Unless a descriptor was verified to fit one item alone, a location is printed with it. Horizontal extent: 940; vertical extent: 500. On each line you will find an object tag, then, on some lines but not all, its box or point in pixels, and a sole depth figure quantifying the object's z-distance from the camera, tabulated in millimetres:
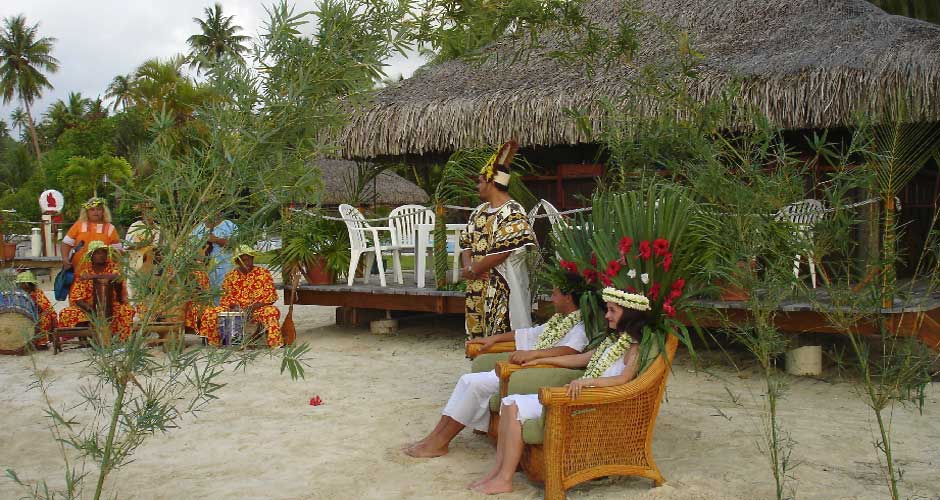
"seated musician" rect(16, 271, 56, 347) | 8391
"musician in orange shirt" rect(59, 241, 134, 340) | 8188
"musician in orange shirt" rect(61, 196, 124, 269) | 8438
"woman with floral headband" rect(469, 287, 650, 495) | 4055
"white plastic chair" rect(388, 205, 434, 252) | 9156
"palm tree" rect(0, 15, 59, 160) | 47219
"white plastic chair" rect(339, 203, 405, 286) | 8844
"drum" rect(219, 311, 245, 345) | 8047
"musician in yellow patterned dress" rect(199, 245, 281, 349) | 8070
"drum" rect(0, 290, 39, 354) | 8117
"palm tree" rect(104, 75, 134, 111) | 40625
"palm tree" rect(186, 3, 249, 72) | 46725
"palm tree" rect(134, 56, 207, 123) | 29047
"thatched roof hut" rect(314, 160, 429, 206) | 24250
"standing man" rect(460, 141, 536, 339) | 5352
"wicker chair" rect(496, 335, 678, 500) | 3896
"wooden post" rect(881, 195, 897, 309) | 3277
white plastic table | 8859
